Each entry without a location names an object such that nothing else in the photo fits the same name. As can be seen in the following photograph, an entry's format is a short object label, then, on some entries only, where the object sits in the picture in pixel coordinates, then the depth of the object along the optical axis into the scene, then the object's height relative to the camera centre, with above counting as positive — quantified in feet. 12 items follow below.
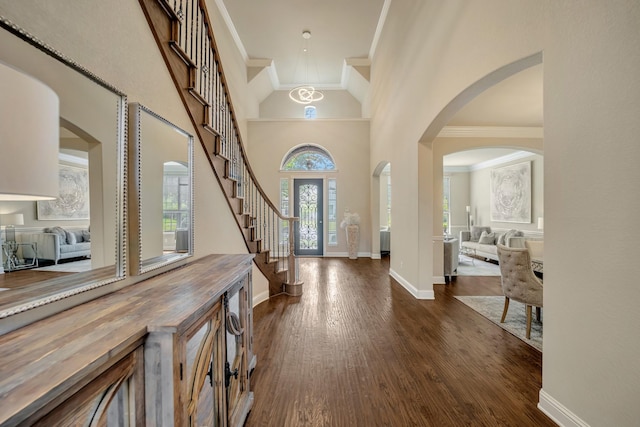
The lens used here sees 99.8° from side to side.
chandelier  20.52 +13.37
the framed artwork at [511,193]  23.29 +1.67
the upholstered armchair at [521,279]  8.91 -2.32
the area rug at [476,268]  18.76 -4.32
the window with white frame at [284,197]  26.00 +1.40
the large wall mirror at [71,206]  2.83 +0.06
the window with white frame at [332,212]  26.09 -0.06
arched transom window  26.32 +5.12
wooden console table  1.95 -1.33
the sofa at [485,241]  19.17 -2.51
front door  26.27 -0.35
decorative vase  24.76 -2.55
